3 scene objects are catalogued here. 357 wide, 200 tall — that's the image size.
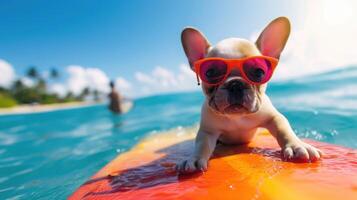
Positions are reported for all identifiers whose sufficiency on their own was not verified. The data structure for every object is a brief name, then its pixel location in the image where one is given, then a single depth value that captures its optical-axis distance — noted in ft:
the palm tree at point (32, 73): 118.59
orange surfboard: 0.56
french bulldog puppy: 0.72
